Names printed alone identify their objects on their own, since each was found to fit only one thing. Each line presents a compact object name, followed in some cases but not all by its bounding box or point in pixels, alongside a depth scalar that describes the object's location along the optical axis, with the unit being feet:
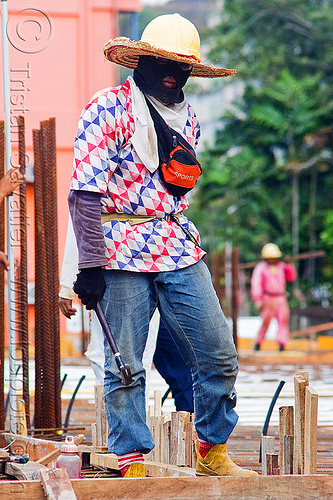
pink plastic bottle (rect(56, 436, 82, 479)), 21.57
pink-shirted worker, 96.63
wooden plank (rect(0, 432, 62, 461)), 27.48
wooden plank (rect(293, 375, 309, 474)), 20.30
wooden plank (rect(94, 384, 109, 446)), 28.71
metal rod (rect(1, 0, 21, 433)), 30.40
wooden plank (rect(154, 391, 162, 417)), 27.76
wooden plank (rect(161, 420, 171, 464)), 25.57
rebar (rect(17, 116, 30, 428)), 32.01
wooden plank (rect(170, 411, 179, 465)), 25.00
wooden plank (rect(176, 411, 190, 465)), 24.58
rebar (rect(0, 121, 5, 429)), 32.78
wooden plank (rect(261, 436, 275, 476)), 21.68
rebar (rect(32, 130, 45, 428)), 33.42
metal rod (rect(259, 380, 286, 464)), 25.51
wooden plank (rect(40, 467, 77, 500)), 17.60
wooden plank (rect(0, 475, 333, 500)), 18.72
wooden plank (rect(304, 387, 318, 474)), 19.58
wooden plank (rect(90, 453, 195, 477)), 22.57
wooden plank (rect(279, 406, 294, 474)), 21.22
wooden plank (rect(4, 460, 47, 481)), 21.88
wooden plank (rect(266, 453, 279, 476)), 21.39
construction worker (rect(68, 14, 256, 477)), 22.25
